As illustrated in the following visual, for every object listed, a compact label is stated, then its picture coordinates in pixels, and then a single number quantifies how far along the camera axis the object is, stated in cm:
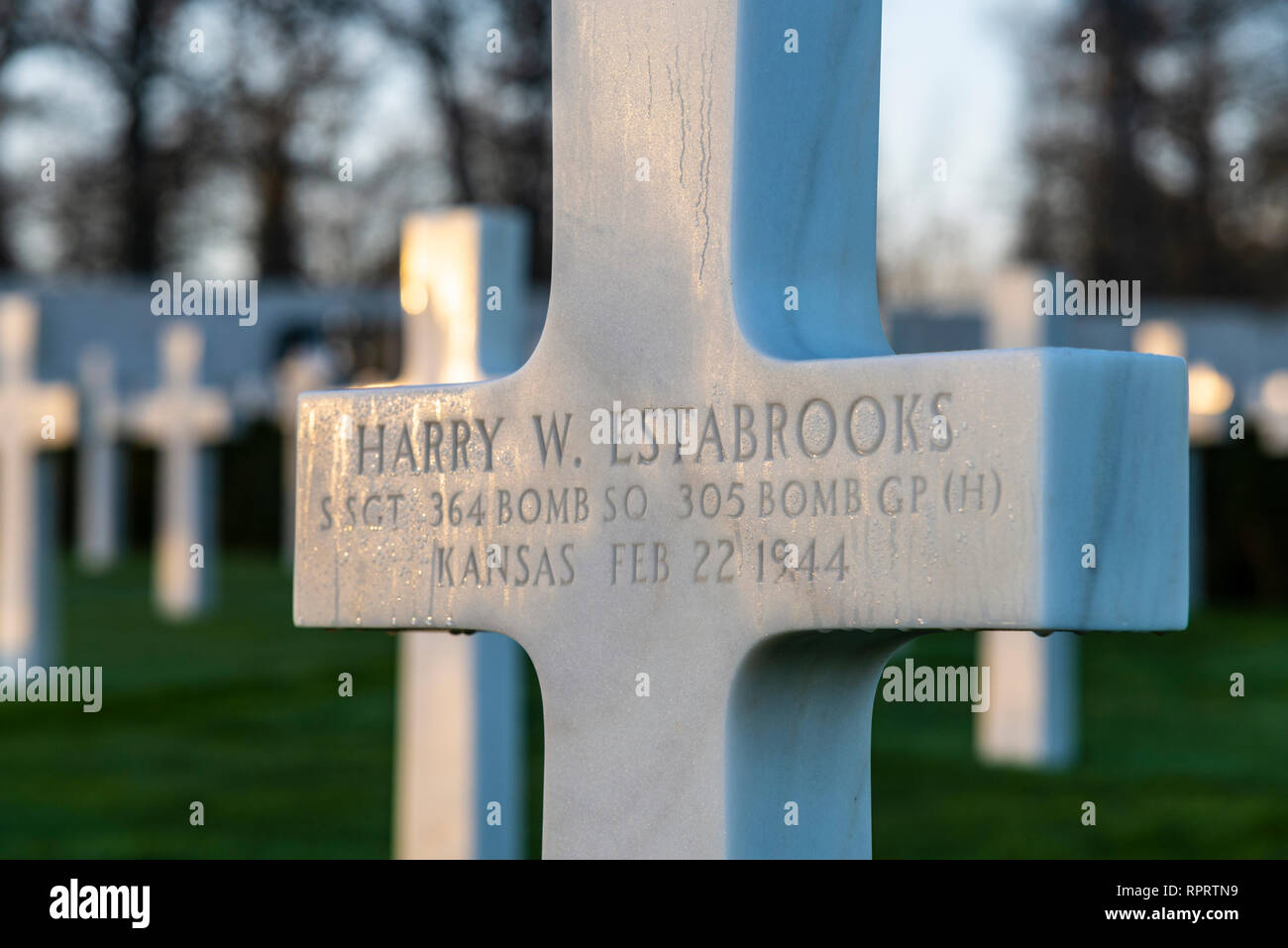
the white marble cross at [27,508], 833
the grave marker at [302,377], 1135
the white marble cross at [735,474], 201
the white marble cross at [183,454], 1175
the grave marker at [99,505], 1630
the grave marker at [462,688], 470
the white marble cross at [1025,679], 705
